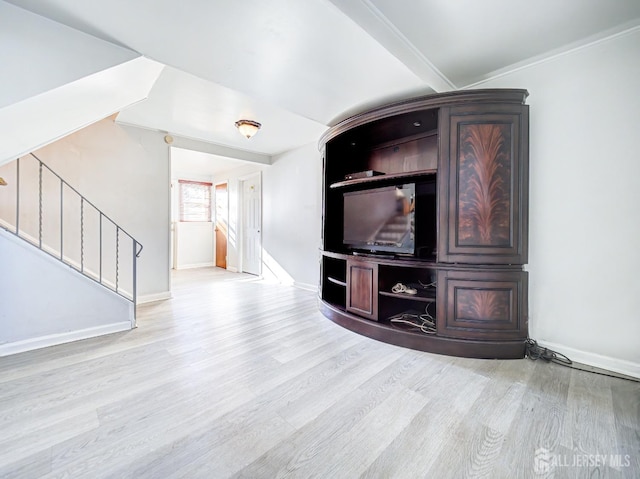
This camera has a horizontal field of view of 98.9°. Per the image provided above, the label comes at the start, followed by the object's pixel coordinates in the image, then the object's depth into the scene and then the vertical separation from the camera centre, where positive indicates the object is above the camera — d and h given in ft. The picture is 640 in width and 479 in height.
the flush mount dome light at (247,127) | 11.76 +4.75
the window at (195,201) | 23.45 +3.09
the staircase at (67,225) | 9.72 +0.38
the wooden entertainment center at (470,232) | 7.18 +0.17
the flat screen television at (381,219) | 8.45 +0.61
